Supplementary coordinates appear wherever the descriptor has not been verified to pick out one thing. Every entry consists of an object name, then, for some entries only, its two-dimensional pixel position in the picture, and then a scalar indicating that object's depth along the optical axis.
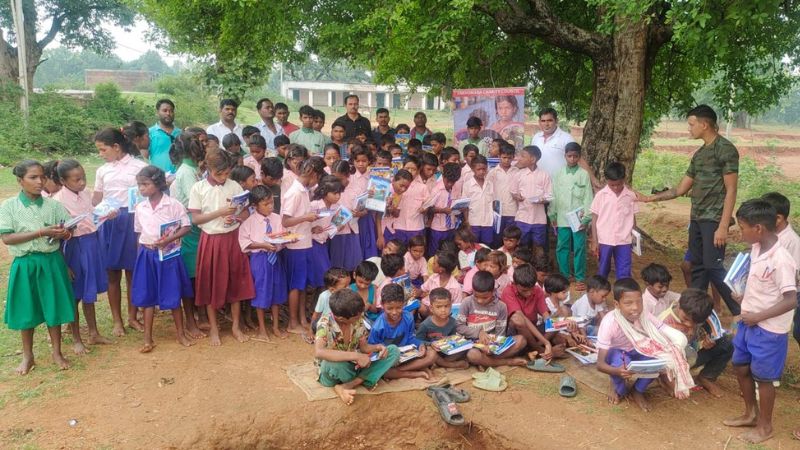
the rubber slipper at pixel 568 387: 4.52
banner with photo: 7.64
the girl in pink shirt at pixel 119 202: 5.16
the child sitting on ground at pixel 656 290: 4.69
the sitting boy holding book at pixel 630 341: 4.15
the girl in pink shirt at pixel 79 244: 4.88
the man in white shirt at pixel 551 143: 7.00
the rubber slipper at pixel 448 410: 4.18
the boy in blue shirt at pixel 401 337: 4.68
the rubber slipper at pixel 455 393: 4.43
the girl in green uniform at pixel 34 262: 4.38
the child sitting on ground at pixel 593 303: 5.13
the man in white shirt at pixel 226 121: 6.95
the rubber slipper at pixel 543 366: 4.89
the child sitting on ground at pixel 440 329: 4.86
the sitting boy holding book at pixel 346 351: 4.20
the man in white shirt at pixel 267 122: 7.21
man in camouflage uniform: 5.14
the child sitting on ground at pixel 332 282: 4.84
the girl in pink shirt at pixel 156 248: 4.86
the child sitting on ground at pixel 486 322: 4.94
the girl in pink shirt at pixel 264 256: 5.19
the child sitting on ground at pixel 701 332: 4.22
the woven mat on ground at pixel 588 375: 4.64
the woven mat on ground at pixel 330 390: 4.41
